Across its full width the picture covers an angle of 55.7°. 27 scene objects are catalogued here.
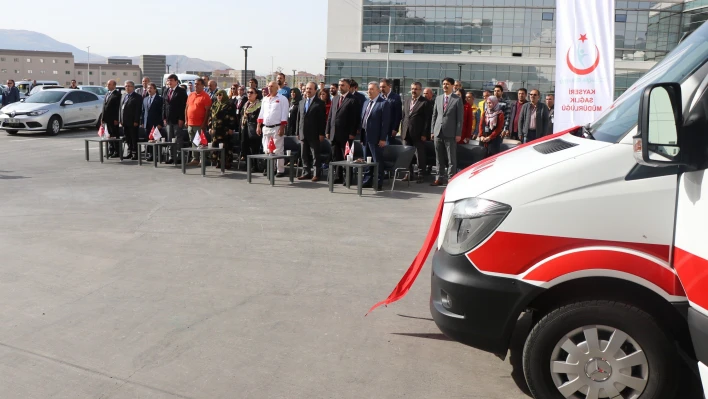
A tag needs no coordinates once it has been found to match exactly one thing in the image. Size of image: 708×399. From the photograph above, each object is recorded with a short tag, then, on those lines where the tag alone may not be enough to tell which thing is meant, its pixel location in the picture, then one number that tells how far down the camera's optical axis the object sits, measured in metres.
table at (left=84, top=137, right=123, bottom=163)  16.04
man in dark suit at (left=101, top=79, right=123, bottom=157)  16.69
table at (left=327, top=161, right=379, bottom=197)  11.65
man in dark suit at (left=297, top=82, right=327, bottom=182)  13.25
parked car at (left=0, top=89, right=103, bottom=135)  22.33
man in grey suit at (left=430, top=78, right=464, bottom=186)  12.41
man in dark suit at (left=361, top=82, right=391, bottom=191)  12.33
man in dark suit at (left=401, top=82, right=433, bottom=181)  13.27
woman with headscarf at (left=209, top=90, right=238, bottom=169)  14.68
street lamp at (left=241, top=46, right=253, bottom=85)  43.30
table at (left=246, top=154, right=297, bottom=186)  12.62
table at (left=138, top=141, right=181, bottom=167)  15.13
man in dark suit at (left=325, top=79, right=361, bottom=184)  12.73
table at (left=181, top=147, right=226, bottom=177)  13.77
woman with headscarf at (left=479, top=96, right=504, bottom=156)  12.99
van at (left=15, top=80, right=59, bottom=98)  39.33
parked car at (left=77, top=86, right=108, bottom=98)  31.81
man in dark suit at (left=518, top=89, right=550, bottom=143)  13.70
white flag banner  7.65
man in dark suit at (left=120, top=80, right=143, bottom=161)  16.16
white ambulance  3.25
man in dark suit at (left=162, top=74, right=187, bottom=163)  15.73
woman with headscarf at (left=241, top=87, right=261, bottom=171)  14.62
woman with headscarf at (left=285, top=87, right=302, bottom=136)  15.37
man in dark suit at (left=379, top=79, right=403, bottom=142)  12.98
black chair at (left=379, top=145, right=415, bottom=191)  12.54
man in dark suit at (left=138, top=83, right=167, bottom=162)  16.38
